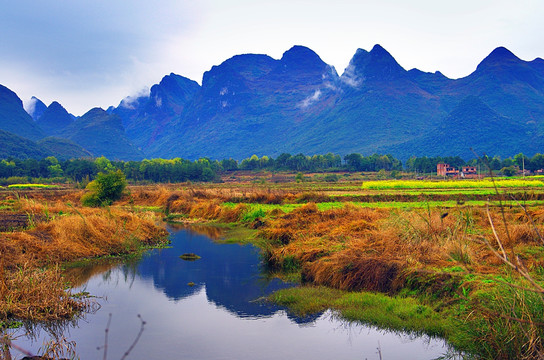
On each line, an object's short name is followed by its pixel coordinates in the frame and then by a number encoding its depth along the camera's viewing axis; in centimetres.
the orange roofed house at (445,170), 12975
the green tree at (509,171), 10836
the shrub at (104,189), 4566
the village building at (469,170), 13212
